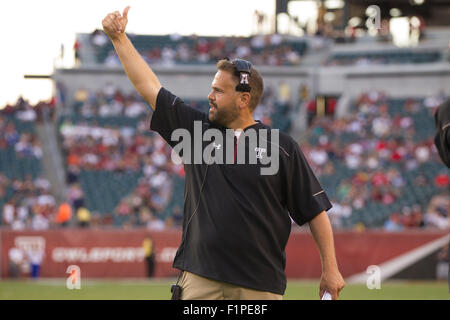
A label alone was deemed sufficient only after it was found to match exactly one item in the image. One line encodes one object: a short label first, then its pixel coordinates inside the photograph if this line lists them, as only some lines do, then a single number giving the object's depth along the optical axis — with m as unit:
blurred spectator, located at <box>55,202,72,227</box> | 24.64
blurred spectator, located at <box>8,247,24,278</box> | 22.66
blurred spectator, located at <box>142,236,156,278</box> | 22.28
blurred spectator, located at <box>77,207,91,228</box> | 24.64
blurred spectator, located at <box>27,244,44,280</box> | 22.53
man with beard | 4.99
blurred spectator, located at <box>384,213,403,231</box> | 23.78
